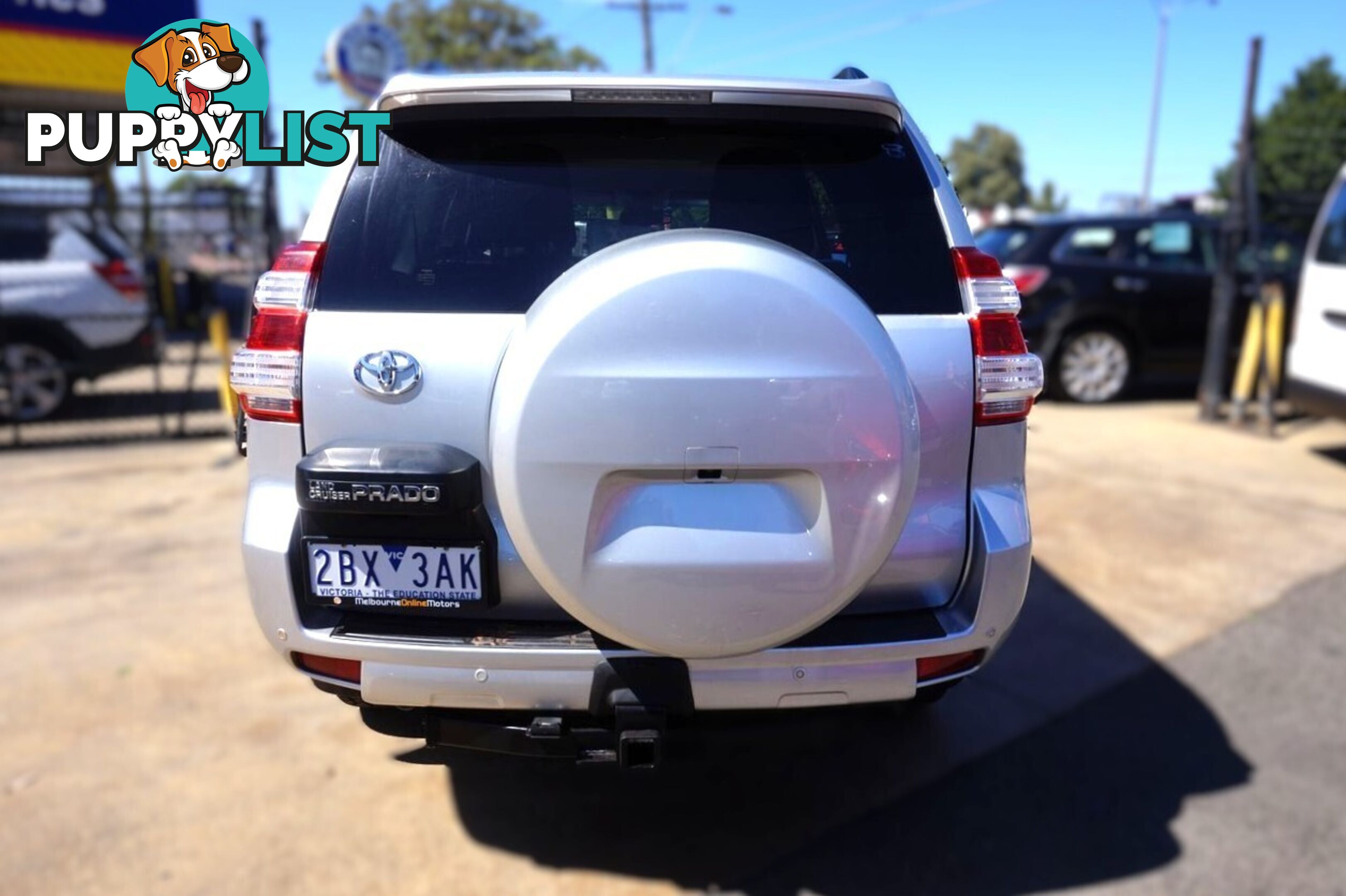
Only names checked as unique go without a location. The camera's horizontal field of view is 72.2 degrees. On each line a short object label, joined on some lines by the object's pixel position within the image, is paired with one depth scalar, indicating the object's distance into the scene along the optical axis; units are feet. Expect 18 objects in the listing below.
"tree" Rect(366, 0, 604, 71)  82.23
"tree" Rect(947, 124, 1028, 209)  211.41
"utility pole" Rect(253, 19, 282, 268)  27.13
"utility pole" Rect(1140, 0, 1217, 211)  101.24
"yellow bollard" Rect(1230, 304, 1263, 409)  25.79
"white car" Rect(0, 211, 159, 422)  26.61
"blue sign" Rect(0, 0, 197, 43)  43.68
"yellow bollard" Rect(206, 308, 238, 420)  23.90
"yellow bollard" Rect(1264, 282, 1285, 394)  25.29
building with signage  43.80
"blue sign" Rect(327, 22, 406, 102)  48.93
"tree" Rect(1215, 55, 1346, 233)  122.31
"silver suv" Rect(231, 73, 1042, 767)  6.15
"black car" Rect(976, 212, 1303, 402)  27.55
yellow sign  43.93
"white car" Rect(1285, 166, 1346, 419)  20.12
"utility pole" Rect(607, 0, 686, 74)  88.84
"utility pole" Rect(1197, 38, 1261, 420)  25.66
